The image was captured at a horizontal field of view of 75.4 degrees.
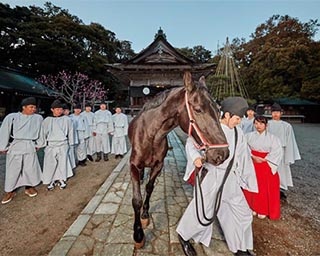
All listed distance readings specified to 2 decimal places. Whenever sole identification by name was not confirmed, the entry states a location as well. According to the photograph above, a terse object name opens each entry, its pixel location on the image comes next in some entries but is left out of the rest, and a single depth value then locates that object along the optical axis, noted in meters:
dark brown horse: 1.83
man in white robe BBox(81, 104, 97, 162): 7.29
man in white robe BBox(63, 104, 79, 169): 5.31
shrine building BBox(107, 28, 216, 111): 16.30
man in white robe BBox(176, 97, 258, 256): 2.17
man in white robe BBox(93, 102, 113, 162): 7.25
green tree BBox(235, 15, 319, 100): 28.36
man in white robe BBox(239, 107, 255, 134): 4.89
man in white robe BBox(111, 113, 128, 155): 7.56
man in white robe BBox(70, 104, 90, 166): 6.45
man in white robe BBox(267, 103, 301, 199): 4.05
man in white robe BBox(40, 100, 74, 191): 4.58
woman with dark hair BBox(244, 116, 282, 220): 3.22
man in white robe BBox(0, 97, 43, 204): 3.96
